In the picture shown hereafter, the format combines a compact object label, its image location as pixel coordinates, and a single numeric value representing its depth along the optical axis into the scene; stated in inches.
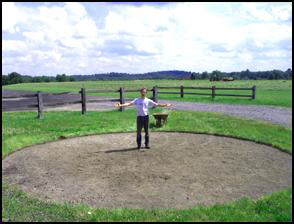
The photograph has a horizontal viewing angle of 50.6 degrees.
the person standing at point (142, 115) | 375.4
